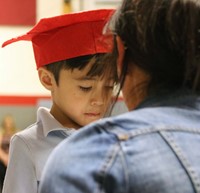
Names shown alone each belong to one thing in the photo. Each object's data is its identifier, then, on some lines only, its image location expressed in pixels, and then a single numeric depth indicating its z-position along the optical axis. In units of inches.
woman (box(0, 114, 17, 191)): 147.3
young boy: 75.7
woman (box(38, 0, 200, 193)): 55.8
